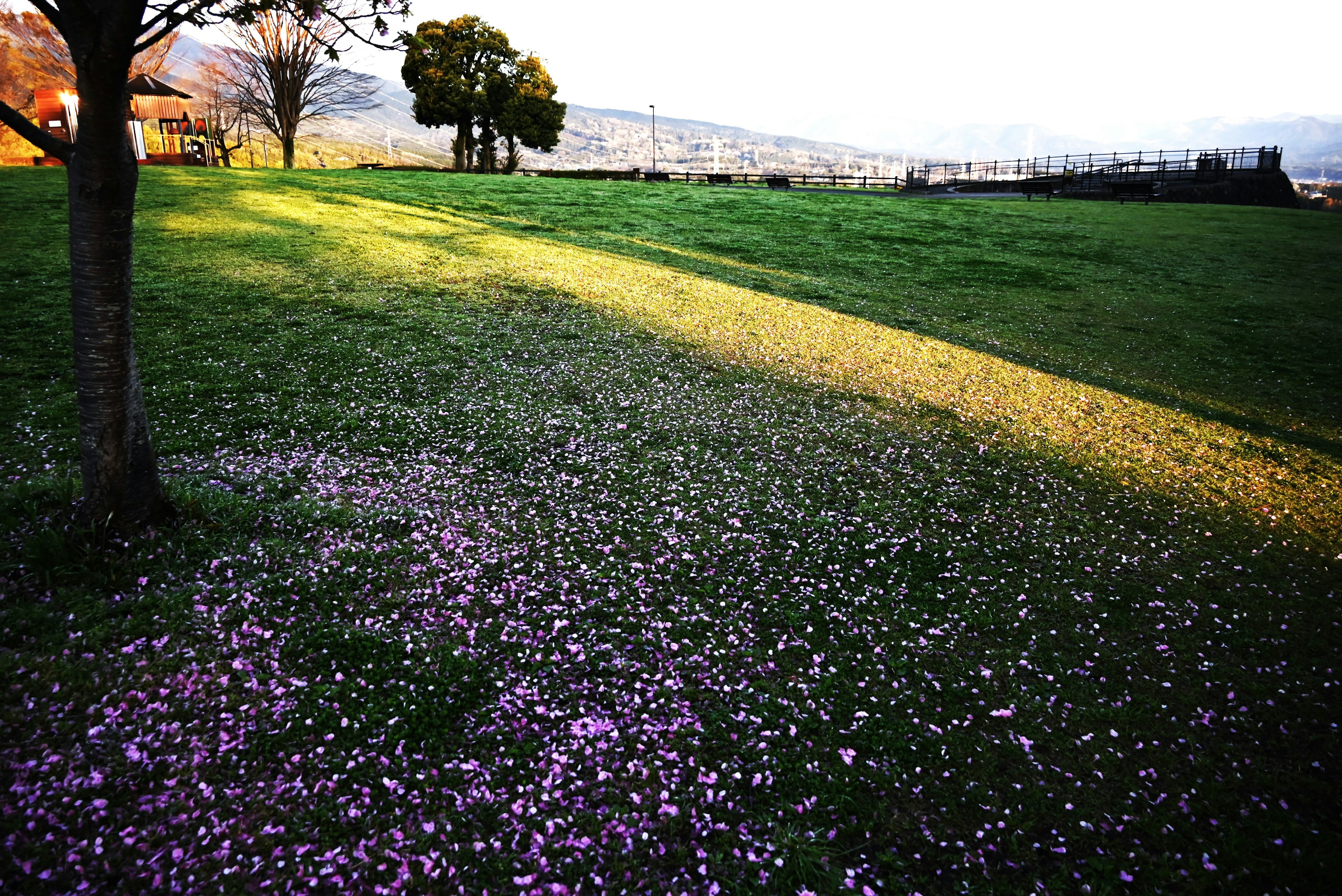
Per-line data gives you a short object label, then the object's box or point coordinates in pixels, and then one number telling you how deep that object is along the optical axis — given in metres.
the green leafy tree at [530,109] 59.22
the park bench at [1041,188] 48.78
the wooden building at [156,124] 40.84
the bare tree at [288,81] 43.84
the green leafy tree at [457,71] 57.38
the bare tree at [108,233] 4.80
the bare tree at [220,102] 48.72
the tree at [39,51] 46.56
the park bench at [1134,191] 41.81
